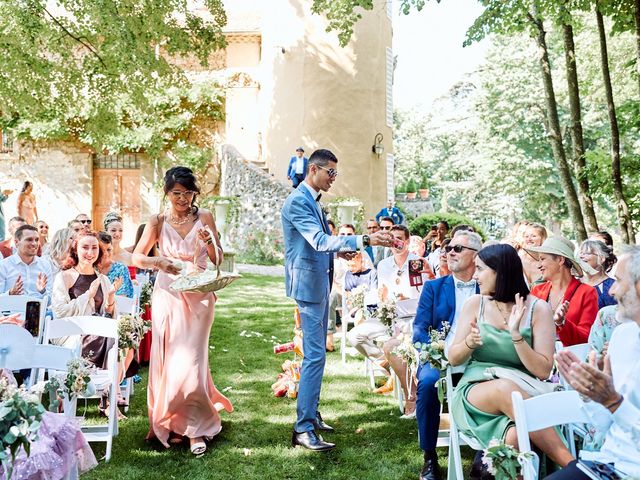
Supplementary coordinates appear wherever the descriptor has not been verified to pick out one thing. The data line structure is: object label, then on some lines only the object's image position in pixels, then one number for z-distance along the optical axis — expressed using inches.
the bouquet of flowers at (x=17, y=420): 106.3
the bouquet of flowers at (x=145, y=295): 283.9
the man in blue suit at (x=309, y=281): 195.3
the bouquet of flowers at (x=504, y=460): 112.4
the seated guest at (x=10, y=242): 313.1
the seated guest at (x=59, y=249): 242.8
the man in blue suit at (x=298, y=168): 693.9
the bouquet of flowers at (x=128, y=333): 209.6
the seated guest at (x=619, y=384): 101.7
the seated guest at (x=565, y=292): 181.8
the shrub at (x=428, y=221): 816.3
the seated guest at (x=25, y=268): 255.9
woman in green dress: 141.2
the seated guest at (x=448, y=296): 178.1
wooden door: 966.4
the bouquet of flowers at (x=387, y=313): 238.1
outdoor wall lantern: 805.9
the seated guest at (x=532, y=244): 248.1
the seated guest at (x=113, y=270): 252.1
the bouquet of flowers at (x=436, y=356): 160.6
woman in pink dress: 195.2
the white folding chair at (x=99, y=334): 189.5
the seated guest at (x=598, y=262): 217.6
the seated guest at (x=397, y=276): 263.6
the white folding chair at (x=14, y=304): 215.5
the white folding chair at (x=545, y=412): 112.8
